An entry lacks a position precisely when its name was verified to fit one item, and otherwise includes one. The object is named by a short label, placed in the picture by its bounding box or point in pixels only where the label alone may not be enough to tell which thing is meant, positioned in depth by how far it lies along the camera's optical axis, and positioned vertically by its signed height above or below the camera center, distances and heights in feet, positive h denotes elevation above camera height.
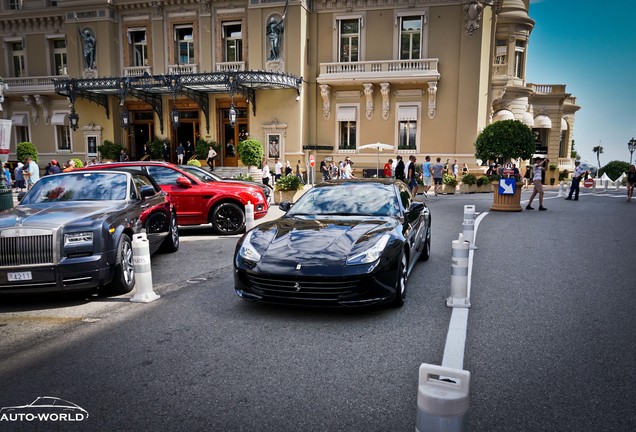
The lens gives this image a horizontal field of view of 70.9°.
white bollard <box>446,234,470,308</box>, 17.66 -4.69
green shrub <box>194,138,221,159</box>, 92.68 +1.82
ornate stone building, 88.99 +17.46
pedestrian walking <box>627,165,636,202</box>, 64.64 -3.20
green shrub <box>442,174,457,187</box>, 75.97 -3.81
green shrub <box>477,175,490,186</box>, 79.61 -4.04
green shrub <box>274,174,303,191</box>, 57.21 -3.40
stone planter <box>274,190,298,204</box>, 57.65 -4.85
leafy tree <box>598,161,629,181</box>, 162.81 -3.66
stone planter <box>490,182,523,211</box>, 50.16 -4.75
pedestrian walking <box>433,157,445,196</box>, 73.05 -2.63
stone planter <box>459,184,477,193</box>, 79.71 -5.33
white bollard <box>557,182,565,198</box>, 75.75 -5.65
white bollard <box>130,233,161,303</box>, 19.17 -4.98
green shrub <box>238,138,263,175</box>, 81.56 +0.91
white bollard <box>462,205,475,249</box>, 29.81 -4.57
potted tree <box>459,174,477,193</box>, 78.48 -4.58
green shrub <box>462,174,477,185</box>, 78.38 -3.65
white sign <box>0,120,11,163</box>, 32.55 +1.30
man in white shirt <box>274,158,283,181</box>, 84.89 -2.28
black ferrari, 15.85 -3.66
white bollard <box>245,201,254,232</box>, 34.55 -4.50
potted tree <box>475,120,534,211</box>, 58.70 +2.30
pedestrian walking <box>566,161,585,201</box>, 64.44 -2.77
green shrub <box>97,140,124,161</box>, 97.19 +1.37
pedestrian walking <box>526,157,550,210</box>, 51.52 -2.37
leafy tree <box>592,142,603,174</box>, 237.53 +4.44
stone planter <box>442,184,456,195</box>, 76.95 -5.32
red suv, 36.47 -3.43
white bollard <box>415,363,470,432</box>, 6.31 -3.45
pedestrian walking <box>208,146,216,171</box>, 90.12 +0.17
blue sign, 49.85 -3.08
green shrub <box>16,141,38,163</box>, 90.53 +1.02
